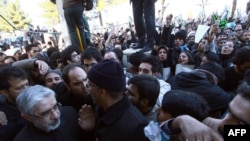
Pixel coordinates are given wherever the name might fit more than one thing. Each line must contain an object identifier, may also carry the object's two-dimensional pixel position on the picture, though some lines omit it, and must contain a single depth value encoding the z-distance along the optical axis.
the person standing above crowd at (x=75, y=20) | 2.64
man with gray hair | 1.16
